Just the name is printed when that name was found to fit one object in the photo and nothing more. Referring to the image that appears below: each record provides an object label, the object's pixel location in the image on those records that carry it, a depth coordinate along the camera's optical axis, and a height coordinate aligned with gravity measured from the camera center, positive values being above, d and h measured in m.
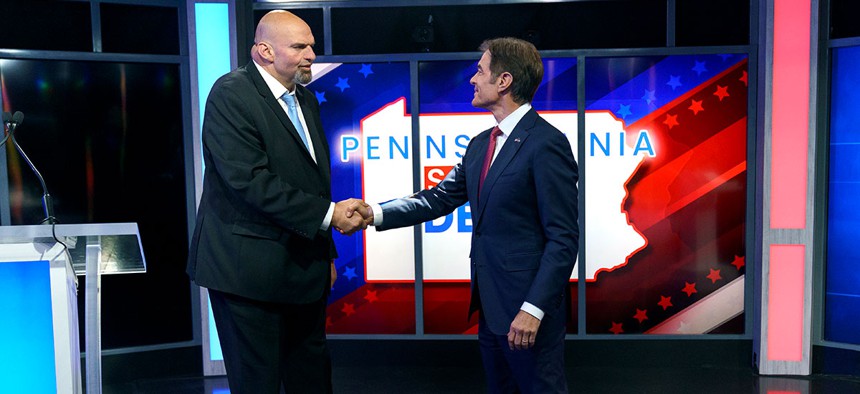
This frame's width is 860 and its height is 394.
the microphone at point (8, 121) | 2.15 +0.15
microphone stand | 2.03 -0.07
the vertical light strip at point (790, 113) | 3.89 +0.27
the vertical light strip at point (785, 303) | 4.04 -0.81
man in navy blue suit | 2.02 -0.19
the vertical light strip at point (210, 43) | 3.97 +0.69
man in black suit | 2.08 -0.15
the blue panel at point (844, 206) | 4.04 -0.26
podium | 1.84 -0.36
